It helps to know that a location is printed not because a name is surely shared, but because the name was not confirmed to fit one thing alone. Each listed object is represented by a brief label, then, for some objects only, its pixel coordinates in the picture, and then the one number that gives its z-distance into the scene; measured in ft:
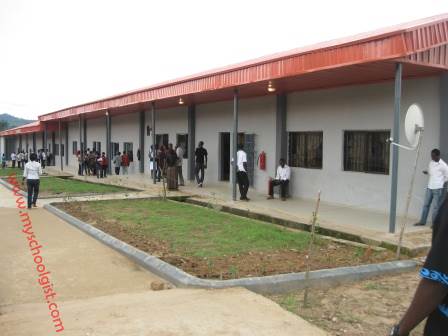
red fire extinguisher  50.21
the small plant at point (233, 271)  19.44
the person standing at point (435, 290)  6.22
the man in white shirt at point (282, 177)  44.78
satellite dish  22.70
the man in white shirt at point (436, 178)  30.17
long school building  28.40
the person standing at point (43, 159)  120.27
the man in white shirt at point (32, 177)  41.91
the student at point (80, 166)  85.51
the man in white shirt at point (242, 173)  44.27
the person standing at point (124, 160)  80.74
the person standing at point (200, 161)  57.21
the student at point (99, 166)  77.41
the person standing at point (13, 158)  130.84
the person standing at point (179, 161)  57.64
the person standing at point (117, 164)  79.97
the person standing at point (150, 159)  71.22
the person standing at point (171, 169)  54.34
